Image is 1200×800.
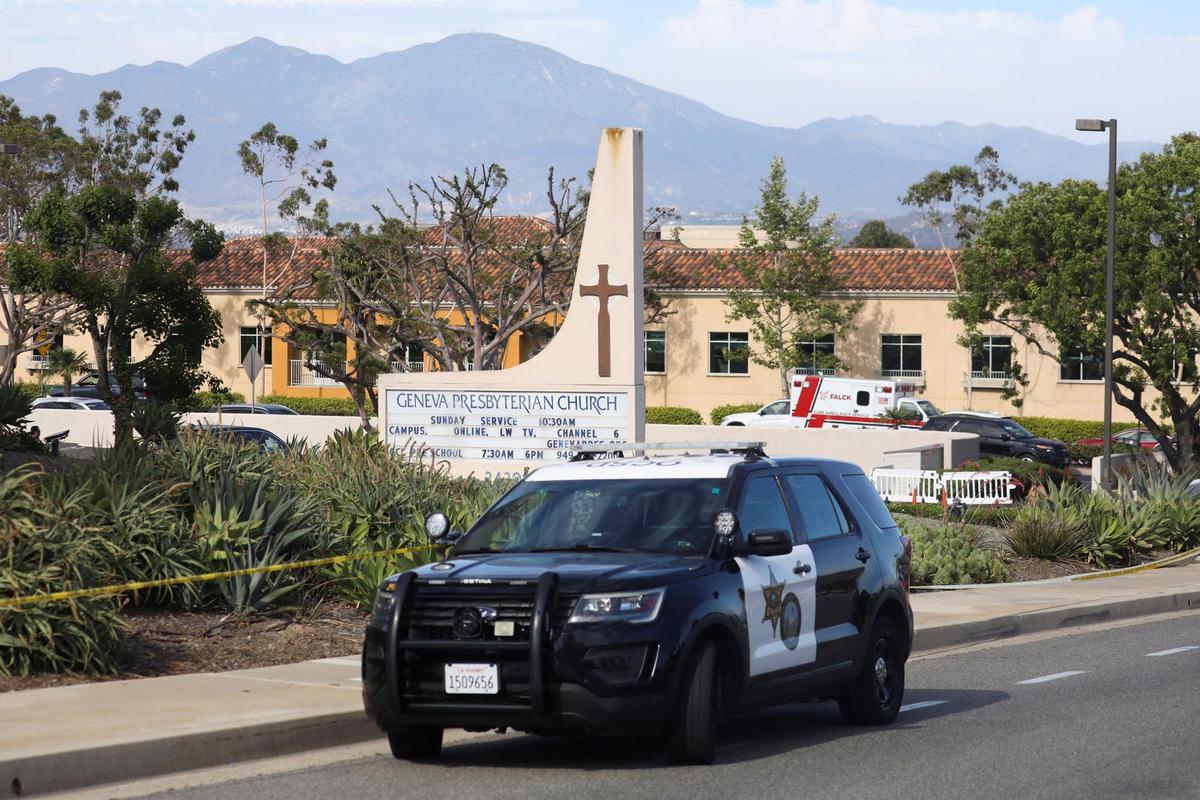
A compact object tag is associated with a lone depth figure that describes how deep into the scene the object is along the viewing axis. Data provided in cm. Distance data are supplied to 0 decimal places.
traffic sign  4406
